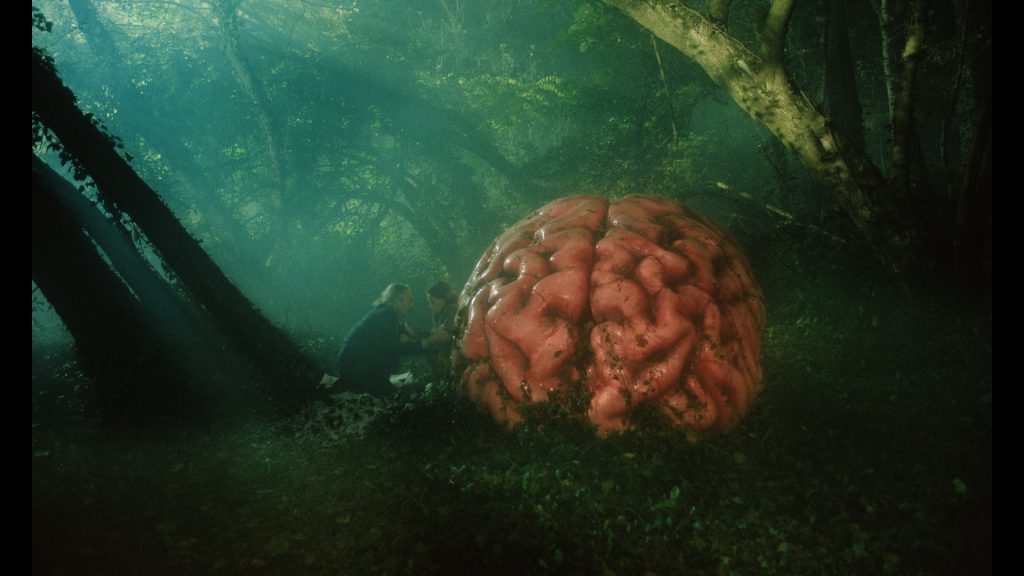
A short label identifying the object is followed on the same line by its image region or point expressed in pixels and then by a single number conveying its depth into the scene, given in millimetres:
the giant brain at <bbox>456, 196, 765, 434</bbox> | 4223
